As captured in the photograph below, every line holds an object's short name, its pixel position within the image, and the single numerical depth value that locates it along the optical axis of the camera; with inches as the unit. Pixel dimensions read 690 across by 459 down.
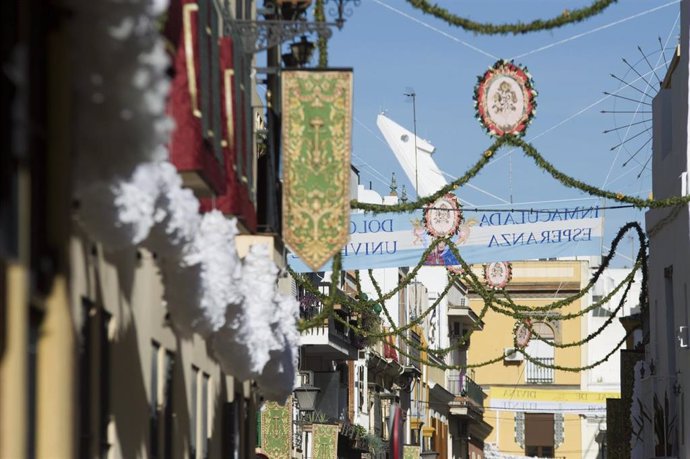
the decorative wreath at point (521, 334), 2391.0
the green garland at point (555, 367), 1651.0
